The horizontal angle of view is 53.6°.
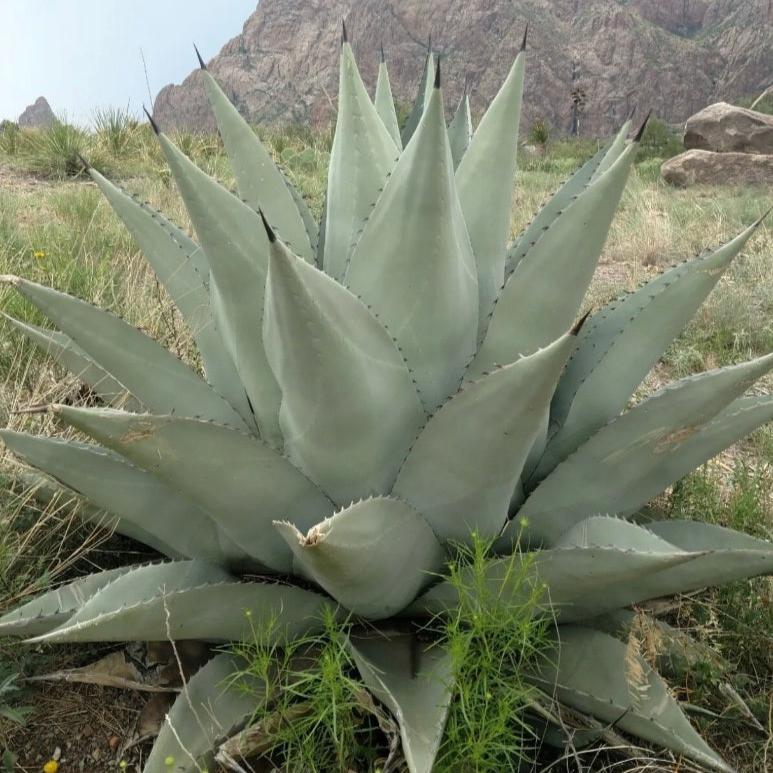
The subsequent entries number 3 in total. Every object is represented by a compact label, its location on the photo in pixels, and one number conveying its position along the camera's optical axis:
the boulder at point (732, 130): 16.14
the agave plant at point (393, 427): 1.24
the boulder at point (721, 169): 14.09
